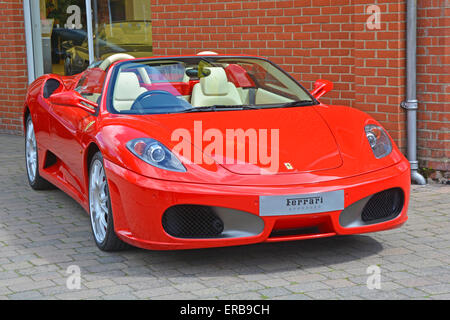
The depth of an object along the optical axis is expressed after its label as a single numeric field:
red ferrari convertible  4.60
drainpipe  7.26
